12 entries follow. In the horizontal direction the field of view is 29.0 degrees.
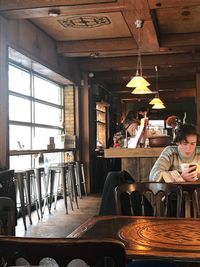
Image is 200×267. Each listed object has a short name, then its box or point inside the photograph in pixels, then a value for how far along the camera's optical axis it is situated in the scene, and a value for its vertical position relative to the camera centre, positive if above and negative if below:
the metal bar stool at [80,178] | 8.11 -0.57
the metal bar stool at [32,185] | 5.48 -0.51
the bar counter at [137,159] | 4.78 -0.10
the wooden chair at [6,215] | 1.79 -0.29
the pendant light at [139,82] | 5.35 +0.97
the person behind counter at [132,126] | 5.98 +0.38
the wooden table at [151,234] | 1.50 -0.40
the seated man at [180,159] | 2.93 -0.07
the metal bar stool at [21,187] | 5.25 -0.47
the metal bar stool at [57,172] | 6.53 -0.39
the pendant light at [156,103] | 10.05 +1.24
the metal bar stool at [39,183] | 6.00 -0.48
